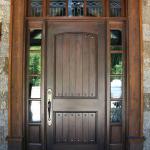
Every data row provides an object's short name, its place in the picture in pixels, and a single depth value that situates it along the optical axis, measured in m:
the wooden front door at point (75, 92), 3.59
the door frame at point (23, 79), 3.48
